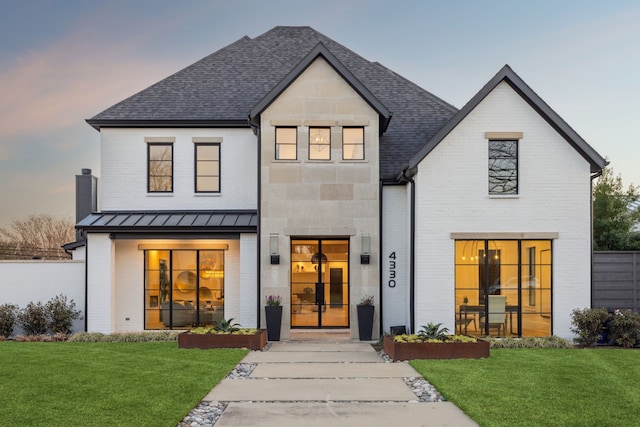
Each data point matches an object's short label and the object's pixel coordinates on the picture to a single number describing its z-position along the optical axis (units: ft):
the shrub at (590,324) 46.26
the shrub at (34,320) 53.83
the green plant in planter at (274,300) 51.31
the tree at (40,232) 163.84
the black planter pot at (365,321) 51.55
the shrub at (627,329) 45.44
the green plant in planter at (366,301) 51.75
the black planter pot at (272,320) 51.11
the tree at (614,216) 80.07
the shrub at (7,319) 53.78
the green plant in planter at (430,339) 41.01
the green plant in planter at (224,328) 45.96
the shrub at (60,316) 54.08
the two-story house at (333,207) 49.39
